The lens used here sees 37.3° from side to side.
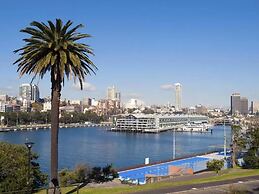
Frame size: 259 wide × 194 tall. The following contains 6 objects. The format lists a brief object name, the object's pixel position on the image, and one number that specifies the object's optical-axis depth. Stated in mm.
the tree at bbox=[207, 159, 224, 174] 38175
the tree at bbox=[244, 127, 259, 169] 40541
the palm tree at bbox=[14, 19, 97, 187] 20406
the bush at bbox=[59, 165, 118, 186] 27939
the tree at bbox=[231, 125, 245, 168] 48781
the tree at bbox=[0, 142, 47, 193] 21255
